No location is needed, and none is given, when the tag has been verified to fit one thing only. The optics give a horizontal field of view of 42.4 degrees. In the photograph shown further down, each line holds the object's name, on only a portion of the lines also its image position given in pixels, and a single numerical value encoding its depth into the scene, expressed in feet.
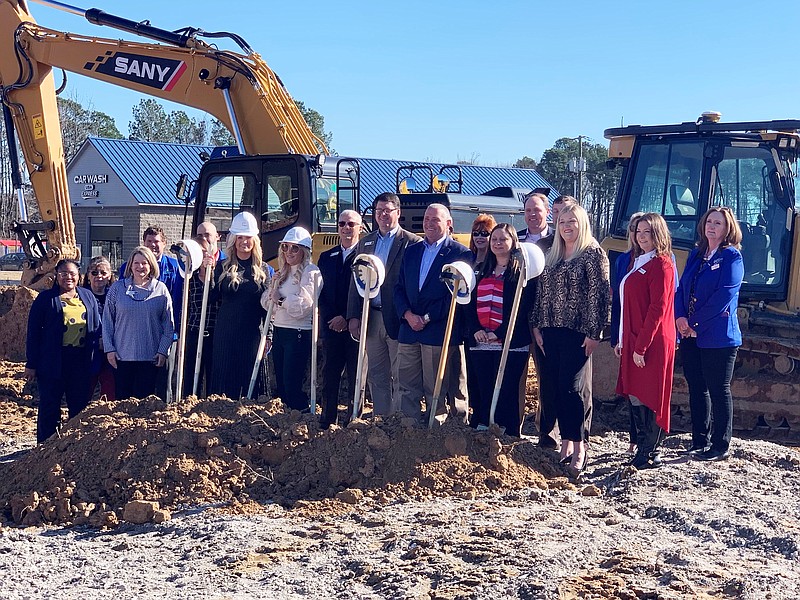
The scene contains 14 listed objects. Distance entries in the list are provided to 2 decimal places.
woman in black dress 27.17
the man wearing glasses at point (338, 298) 25.84
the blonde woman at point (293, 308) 26.22
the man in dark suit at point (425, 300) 24.35
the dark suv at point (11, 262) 139.74
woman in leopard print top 23.09
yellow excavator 37.27
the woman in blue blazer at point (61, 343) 26.73
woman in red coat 22.75
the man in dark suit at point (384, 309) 25.23
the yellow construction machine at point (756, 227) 31.53
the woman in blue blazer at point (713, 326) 23.94
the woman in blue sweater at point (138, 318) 26.76
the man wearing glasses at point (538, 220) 25.39
